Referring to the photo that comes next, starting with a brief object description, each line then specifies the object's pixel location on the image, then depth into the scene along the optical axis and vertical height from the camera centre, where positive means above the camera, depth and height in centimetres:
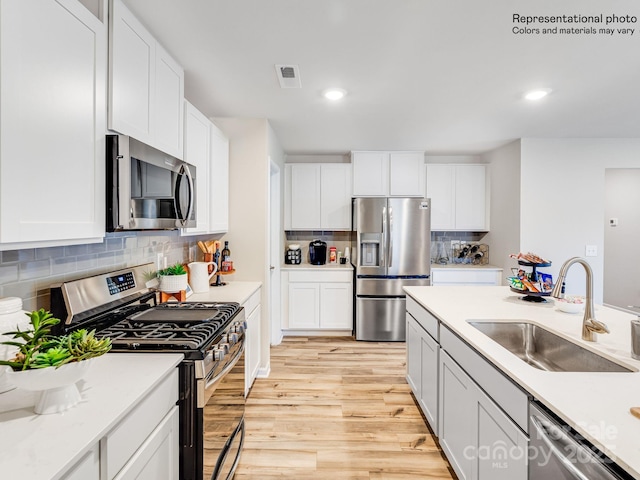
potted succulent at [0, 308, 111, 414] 85 -33
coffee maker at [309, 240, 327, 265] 438 -20
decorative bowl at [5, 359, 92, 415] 84 -38
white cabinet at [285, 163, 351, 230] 441 +56
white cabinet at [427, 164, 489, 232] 444 +57
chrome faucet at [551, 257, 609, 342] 142 -36
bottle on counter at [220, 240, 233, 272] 293 -20
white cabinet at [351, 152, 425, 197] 434 +86
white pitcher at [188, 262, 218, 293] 257 -30
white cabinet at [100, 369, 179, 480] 92 -64
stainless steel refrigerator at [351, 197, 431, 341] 402 -29
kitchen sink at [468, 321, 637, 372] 143 -54
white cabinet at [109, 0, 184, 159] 142 +76
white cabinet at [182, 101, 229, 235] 227 +54
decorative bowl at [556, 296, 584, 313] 194 -39
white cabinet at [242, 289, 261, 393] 256 -82
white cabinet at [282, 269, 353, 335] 419 -79
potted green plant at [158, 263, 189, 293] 221 -28
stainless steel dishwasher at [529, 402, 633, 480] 84 -60
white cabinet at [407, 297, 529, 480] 119 -77
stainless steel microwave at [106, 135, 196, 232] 138 +24
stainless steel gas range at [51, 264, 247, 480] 134 -45
